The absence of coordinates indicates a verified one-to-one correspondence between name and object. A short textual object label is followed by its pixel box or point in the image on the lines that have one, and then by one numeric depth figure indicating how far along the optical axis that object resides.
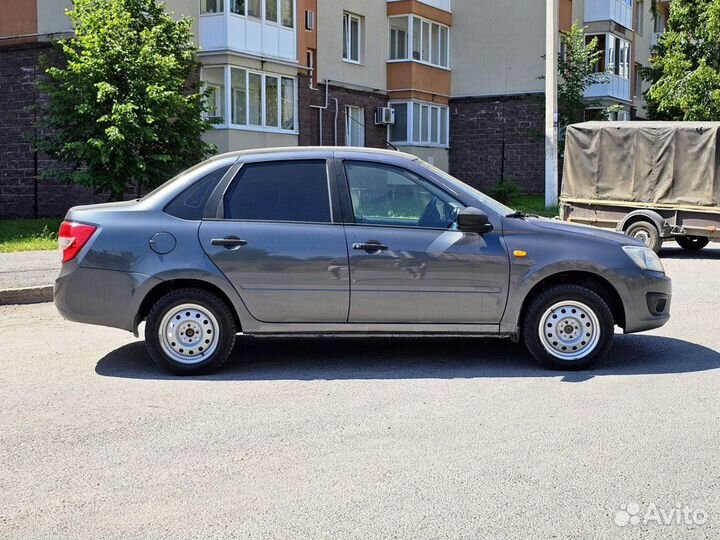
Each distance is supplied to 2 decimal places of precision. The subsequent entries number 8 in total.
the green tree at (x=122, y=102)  18.58
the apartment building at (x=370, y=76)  23.84
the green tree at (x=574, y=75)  29.22
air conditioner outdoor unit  32.66
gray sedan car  6.69
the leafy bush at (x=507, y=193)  30.43
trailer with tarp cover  16.17
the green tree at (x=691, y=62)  29.88
